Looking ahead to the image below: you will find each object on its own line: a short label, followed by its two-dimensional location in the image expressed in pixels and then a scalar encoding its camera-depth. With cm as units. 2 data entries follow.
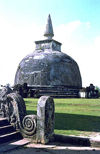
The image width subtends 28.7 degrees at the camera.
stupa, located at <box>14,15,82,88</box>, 2852
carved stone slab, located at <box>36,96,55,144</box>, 504
